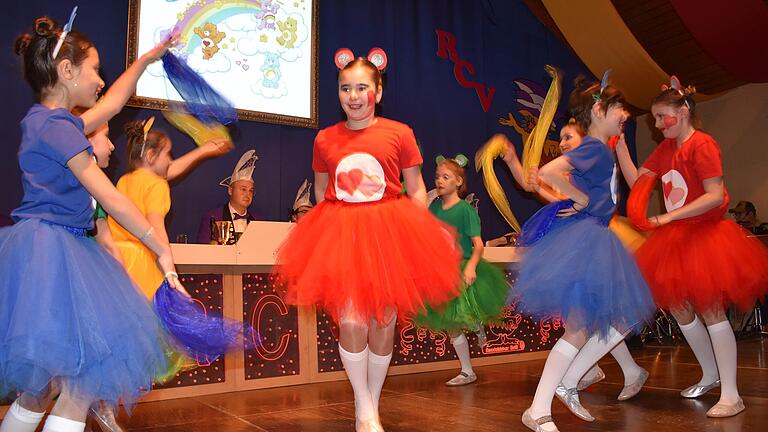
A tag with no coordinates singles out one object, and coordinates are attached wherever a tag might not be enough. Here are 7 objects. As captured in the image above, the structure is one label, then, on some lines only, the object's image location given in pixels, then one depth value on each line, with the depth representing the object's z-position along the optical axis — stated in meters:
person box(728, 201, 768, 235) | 7.19
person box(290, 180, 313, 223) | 5.30
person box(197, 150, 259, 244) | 5.02
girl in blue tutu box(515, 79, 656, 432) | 2.48
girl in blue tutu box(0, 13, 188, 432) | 1.55
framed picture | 5.12
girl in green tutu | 3.81
